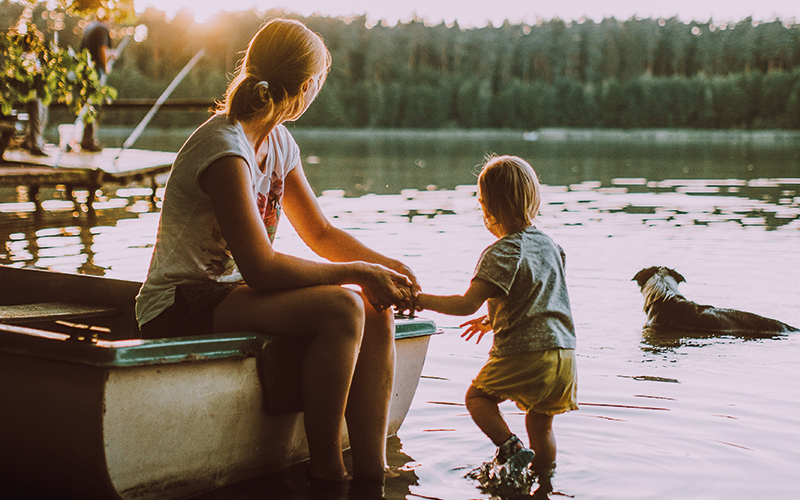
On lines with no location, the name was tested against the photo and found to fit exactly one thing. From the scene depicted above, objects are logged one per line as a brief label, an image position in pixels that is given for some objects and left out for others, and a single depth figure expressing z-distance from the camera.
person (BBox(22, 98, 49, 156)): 12.29
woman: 2.57
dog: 5.29
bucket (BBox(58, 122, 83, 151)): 12.61
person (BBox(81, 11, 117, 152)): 12.13
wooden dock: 8.85
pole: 11.20
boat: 2.35
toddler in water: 2.89
